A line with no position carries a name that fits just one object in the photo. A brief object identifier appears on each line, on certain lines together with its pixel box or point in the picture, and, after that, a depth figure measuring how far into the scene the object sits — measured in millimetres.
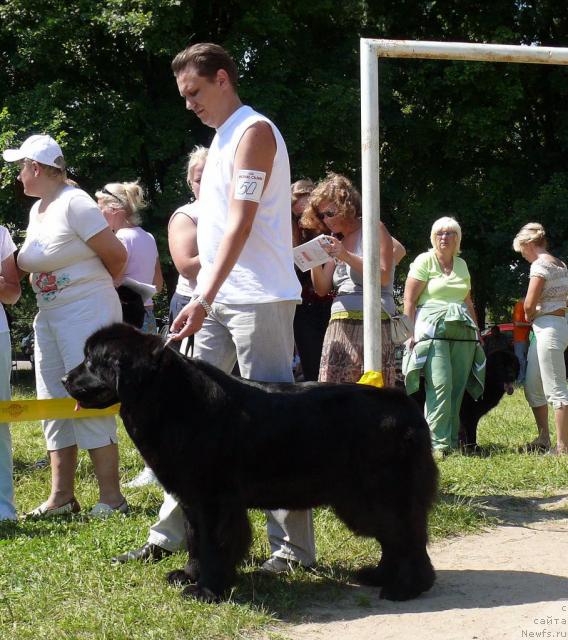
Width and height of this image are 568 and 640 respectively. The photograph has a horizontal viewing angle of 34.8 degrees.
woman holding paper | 5445
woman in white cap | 5066
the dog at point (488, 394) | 8133
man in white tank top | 3746
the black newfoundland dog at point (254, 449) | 3641
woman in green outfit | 7562
